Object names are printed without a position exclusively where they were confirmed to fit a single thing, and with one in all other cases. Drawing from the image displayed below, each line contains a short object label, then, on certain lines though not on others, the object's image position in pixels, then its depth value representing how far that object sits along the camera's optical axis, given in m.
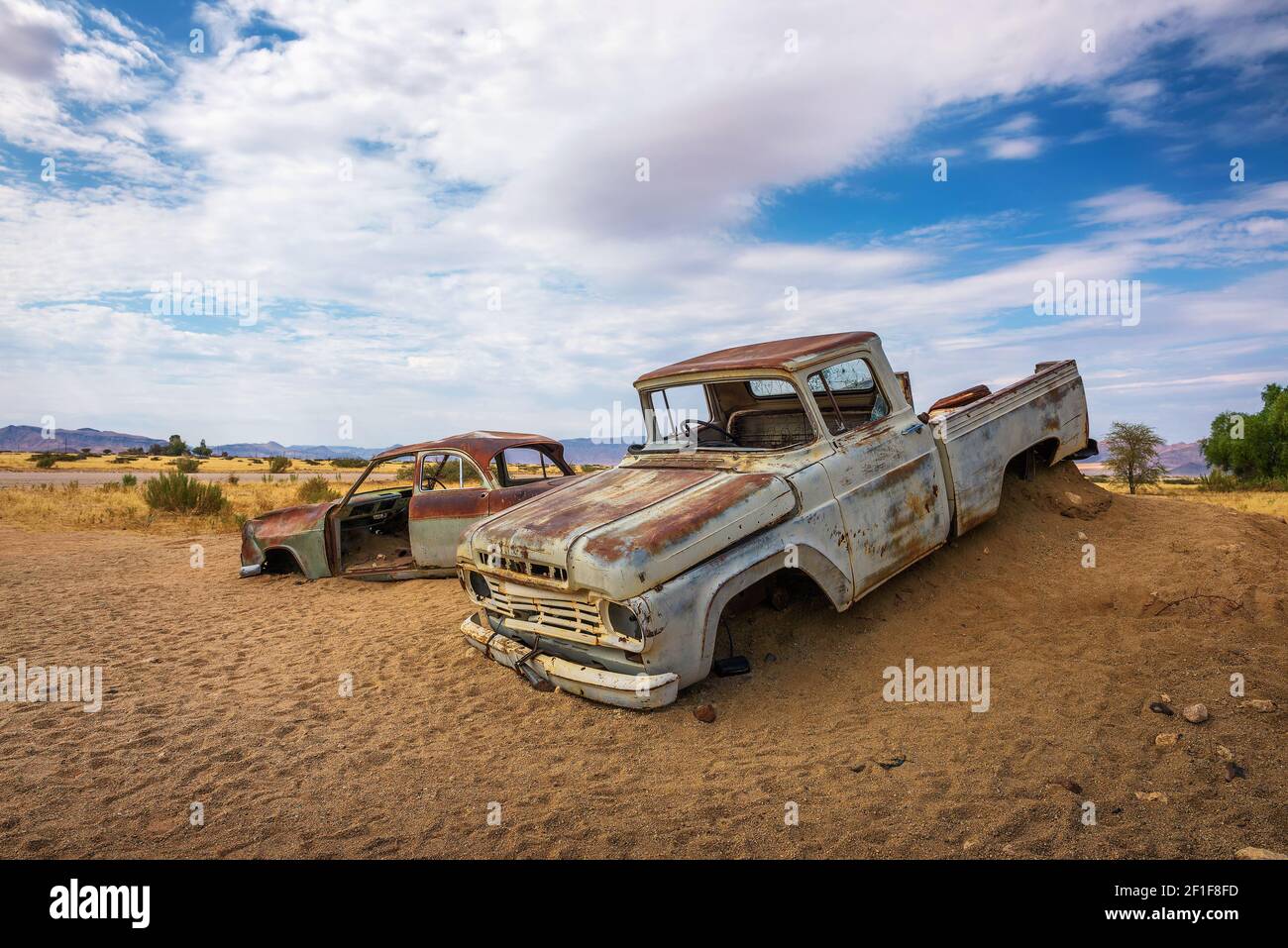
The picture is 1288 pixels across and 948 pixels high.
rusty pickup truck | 4.00
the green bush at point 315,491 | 19.11
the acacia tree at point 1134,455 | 25.75
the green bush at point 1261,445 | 28.12
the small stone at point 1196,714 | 3.63
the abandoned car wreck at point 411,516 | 7.60
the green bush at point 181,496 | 15.38
